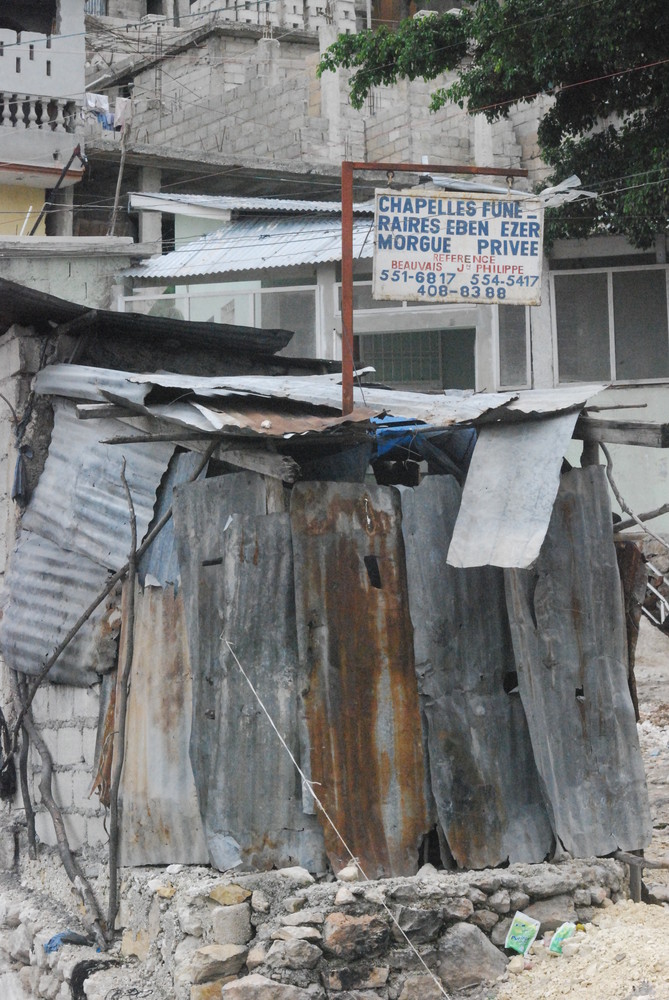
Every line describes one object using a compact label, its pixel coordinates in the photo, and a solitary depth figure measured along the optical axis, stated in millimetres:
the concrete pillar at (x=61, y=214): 39344
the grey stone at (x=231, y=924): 11133
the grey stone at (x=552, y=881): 11719
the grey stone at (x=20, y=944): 14508
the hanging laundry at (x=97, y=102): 42625
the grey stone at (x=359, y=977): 10930
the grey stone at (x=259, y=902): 11266
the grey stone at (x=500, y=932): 11586
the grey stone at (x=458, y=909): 11375
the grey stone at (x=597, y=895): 12008
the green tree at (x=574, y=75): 27547
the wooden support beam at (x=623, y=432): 11898
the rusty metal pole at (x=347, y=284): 12437
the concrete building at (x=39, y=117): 37344
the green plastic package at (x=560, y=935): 11484
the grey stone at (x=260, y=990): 10672
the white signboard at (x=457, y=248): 12687
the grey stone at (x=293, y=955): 10867
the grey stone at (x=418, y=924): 11203
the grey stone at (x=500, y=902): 11570
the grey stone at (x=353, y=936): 10961
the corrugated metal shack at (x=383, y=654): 11859
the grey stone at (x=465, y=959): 11289
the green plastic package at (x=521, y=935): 11555
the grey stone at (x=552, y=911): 11695
